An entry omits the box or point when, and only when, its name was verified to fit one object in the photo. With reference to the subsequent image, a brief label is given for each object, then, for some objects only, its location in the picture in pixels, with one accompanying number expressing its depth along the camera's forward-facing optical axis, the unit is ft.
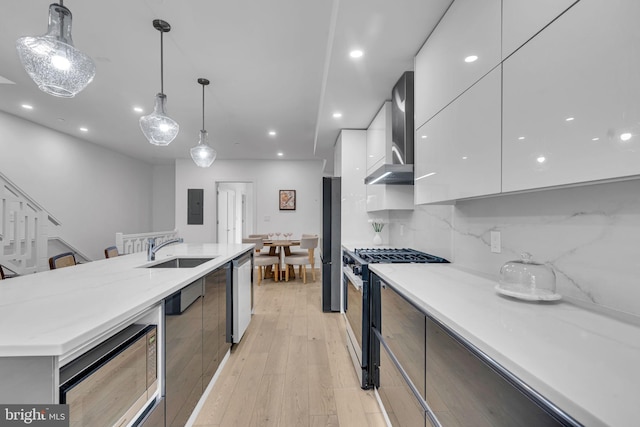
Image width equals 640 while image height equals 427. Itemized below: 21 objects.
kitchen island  2.26
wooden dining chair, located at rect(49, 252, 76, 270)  7.56
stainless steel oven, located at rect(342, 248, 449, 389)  5.98
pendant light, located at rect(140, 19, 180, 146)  7.14
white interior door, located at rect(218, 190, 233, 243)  21.84
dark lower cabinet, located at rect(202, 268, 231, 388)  5.62
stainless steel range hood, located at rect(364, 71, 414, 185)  6.50
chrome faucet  6.66
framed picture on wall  21.91
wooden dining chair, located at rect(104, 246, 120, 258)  11.16
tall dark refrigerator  11.27
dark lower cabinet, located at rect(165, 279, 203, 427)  4.06
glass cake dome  3.18
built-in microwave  2.44
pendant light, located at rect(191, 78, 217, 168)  9.75
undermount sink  7.64
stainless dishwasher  7.98
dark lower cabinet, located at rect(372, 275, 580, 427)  1.91
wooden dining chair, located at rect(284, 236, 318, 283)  16.34
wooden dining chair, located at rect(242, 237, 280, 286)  16.22
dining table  16.93
